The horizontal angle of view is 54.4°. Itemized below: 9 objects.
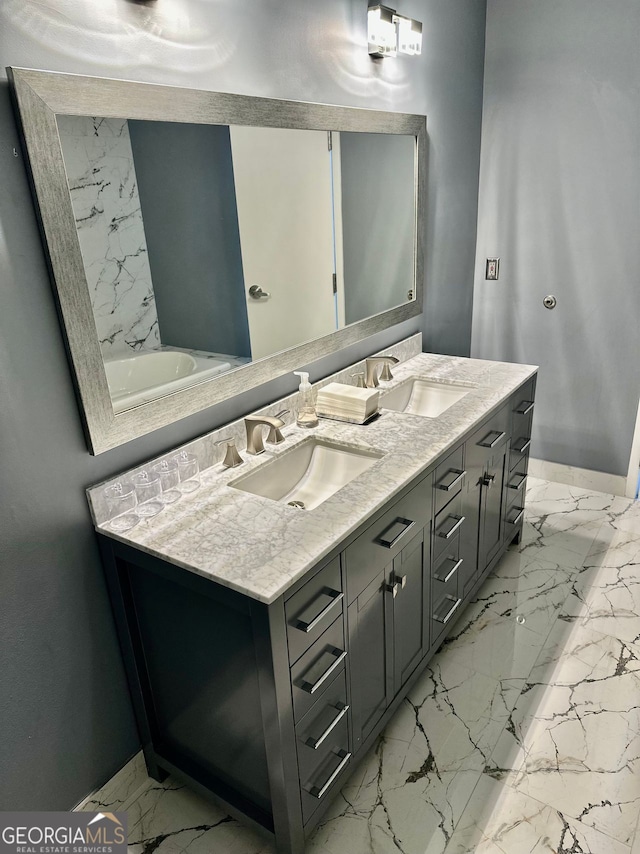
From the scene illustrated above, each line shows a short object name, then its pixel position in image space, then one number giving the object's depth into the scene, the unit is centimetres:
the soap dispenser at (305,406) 200
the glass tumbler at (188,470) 164
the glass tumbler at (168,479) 159
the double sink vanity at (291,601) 134
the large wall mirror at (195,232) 132
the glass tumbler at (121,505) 149
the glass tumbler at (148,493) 154
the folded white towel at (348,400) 200
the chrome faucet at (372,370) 235
